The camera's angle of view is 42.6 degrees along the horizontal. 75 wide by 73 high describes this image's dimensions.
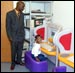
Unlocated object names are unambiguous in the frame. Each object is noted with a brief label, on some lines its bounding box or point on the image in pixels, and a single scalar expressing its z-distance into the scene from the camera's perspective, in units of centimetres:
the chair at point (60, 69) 158
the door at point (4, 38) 220
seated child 193
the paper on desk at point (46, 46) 183
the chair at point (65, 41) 163
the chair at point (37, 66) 185
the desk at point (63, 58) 140
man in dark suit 198
